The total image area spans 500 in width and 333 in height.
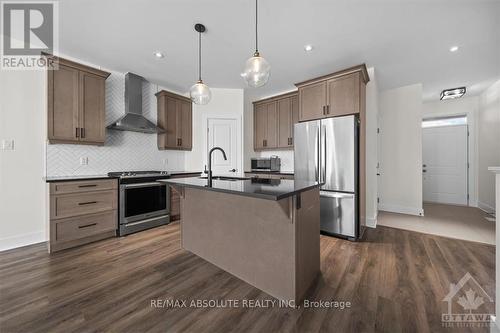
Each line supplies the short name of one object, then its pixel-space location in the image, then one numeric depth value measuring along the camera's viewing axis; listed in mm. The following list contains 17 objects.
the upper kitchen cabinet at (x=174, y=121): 4172
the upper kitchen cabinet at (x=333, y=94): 3072
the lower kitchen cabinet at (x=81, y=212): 2571
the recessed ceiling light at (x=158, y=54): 3031
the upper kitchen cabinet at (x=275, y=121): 4363
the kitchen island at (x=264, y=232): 1570
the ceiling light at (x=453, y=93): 4333
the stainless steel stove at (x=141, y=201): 3137
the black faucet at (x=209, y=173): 2024
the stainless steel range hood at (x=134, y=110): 3504
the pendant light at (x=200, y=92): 2465
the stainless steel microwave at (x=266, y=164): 4434
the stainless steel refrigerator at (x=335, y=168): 2939
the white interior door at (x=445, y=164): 5164
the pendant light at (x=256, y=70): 1846
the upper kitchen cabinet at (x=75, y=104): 2766
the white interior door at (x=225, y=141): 4551
